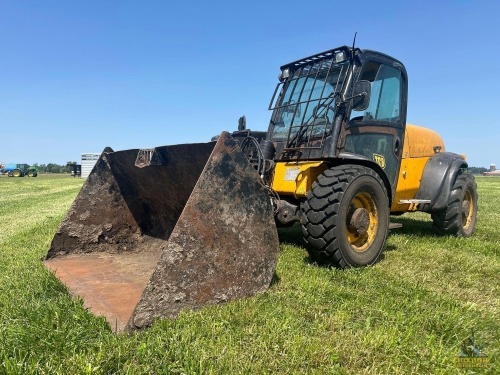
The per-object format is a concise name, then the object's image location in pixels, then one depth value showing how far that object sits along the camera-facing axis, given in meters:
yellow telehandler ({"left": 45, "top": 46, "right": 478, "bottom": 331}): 2.61
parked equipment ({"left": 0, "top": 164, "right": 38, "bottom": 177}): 44.14
